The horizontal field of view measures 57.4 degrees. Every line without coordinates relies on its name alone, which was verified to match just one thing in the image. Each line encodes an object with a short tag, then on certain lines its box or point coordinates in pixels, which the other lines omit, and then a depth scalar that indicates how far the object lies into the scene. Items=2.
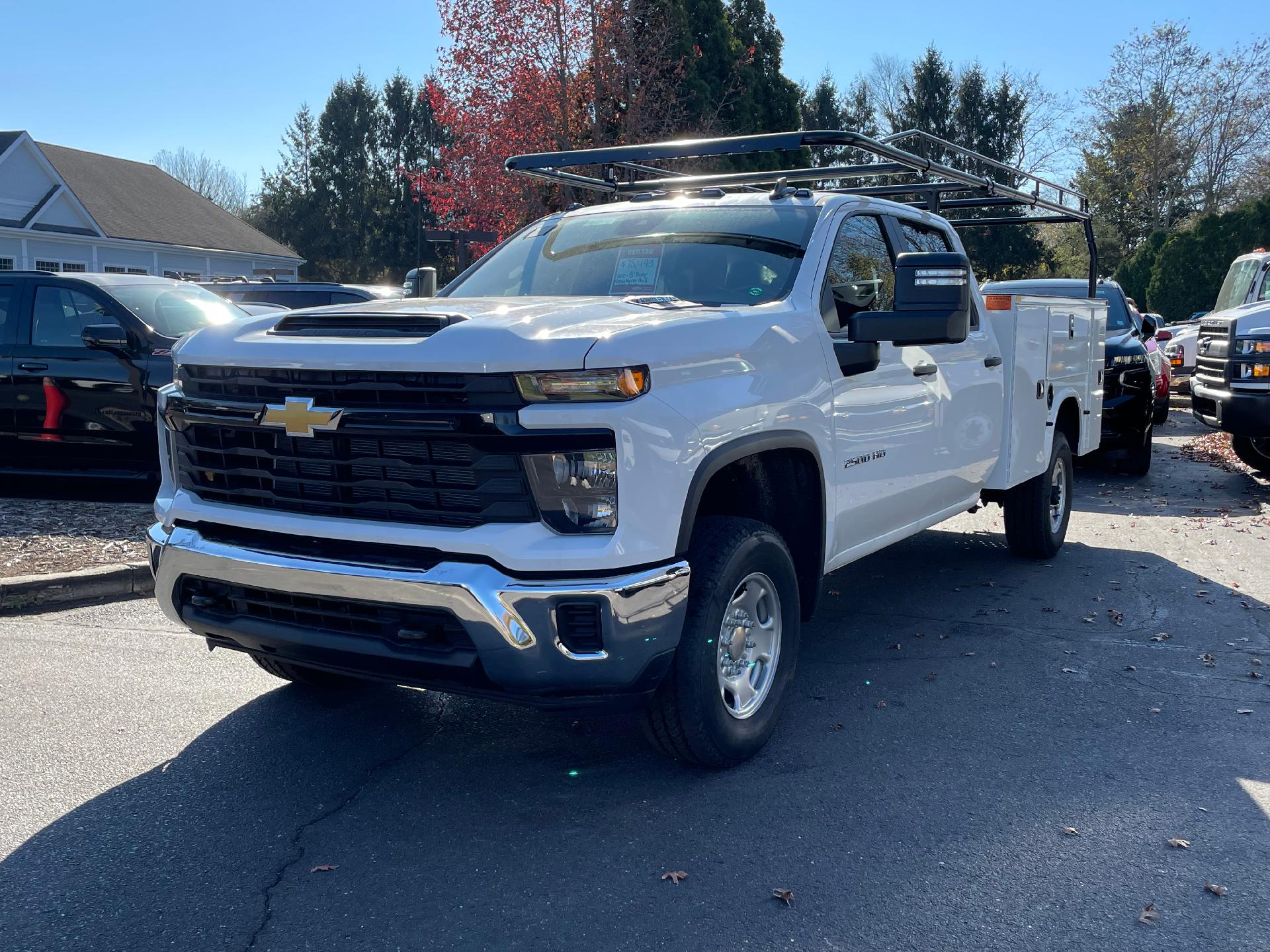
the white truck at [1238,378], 10.07
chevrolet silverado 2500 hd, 3.42
